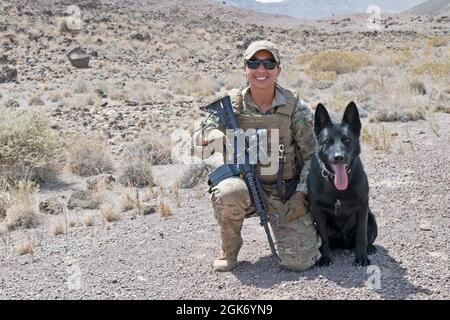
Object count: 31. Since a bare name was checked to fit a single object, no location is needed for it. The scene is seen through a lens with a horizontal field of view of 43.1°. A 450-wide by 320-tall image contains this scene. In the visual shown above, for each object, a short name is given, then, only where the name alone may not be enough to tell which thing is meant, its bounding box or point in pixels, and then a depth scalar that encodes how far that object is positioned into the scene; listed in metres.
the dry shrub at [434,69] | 16.39
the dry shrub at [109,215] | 5.95
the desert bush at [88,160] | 8.39
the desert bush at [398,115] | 10.34
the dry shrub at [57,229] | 5.64
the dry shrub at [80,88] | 17.56
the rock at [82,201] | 6.66
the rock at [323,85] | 17.28
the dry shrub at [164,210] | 5.87
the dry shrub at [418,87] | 13.83
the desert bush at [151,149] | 8.50
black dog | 3.70
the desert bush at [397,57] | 23.06
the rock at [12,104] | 14.51
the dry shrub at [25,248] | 4.97
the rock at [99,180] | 7.35
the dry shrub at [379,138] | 7.94
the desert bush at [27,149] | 7.85
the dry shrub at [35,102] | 15.68
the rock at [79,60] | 23.48
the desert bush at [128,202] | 6.36
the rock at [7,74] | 19.69
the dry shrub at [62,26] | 32.47
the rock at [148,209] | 6.10
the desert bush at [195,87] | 17.23
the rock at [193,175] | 7.21
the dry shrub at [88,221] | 5.90
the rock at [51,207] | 6.59
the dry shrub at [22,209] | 6.06
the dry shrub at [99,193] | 6.71
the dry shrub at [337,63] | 21.58
